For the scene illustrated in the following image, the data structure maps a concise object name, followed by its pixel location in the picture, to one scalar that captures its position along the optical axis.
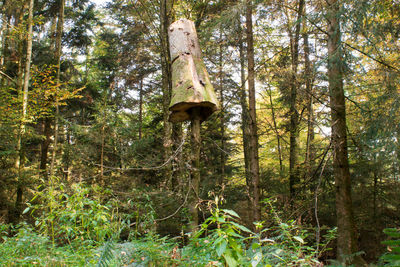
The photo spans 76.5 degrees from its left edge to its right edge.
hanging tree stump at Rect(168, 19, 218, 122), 3.63
